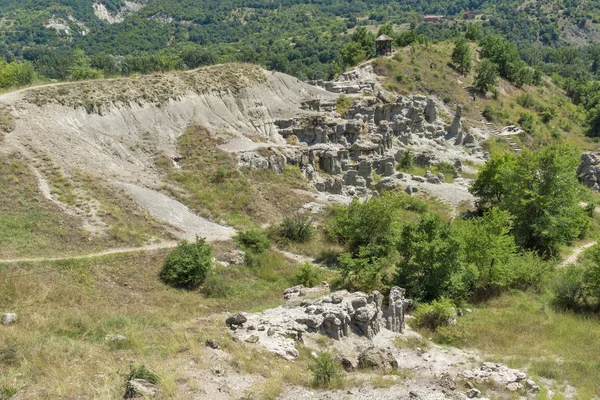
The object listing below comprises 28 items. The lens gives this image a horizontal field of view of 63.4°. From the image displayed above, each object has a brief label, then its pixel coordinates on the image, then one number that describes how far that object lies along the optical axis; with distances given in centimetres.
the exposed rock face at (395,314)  2123
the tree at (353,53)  7131
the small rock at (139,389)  1239
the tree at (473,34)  8667
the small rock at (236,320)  1858
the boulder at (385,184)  4344
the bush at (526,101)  7294
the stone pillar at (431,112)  5850
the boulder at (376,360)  1688
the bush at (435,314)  2116
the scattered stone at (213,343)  1603
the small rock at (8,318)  1588
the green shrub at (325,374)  1501
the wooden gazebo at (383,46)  7000
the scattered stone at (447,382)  1561
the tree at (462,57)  7188
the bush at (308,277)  2555
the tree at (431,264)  2378
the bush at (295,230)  3120
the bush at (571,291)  2473
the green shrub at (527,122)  6631
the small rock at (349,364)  1669
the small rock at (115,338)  1532
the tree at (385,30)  7826
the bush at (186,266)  2353
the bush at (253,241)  2880
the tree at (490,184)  4109
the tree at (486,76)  6850
